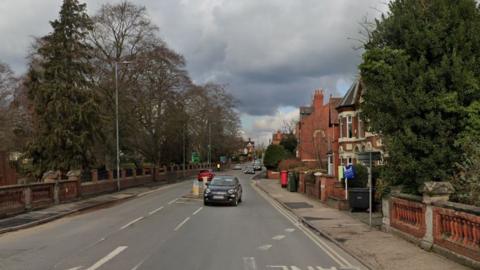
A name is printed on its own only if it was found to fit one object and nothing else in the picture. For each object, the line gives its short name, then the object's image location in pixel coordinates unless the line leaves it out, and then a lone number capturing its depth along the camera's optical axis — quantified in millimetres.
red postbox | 47531
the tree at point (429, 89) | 13469
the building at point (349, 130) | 40966
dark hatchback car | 26688
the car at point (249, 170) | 96812
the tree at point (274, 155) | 72812
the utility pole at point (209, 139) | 98756
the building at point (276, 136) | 169250
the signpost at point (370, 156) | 16391
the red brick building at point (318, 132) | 59262
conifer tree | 37688
